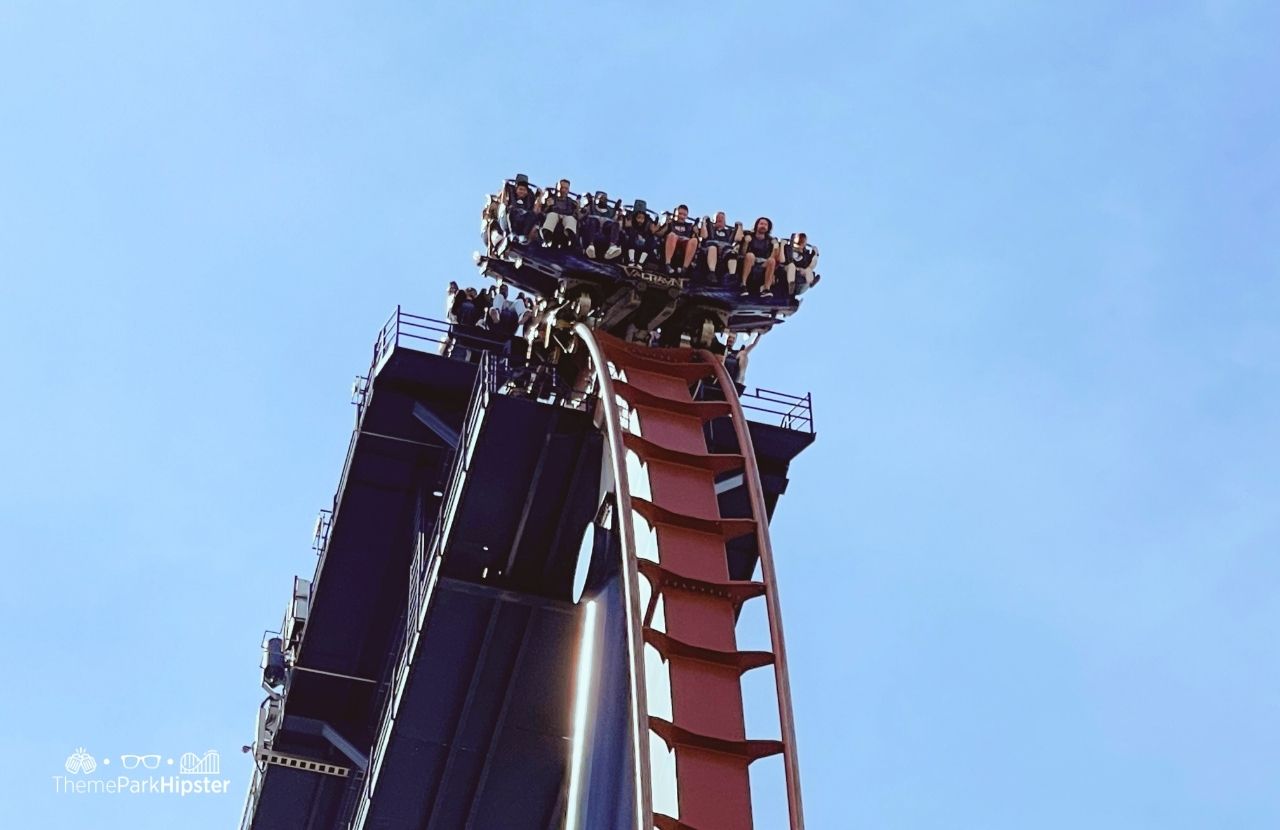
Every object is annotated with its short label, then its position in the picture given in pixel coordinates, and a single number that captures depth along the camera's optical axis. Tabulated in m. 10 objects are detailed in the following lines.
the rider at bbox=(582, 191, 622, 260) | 42.00
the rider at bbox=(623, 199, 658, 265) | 42.22
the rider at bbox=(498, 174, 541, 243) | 41.97
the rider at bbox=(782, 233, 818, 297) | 42.78
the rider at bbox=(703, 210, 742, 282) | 42.28
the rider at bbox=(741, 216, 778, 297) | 42.34
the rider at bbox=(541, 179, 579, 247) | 41.97
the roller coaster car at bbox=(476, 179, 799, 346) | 42.09
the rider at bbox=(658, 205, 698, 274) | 42.03
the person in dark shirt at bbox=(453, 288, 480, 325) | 45.44
